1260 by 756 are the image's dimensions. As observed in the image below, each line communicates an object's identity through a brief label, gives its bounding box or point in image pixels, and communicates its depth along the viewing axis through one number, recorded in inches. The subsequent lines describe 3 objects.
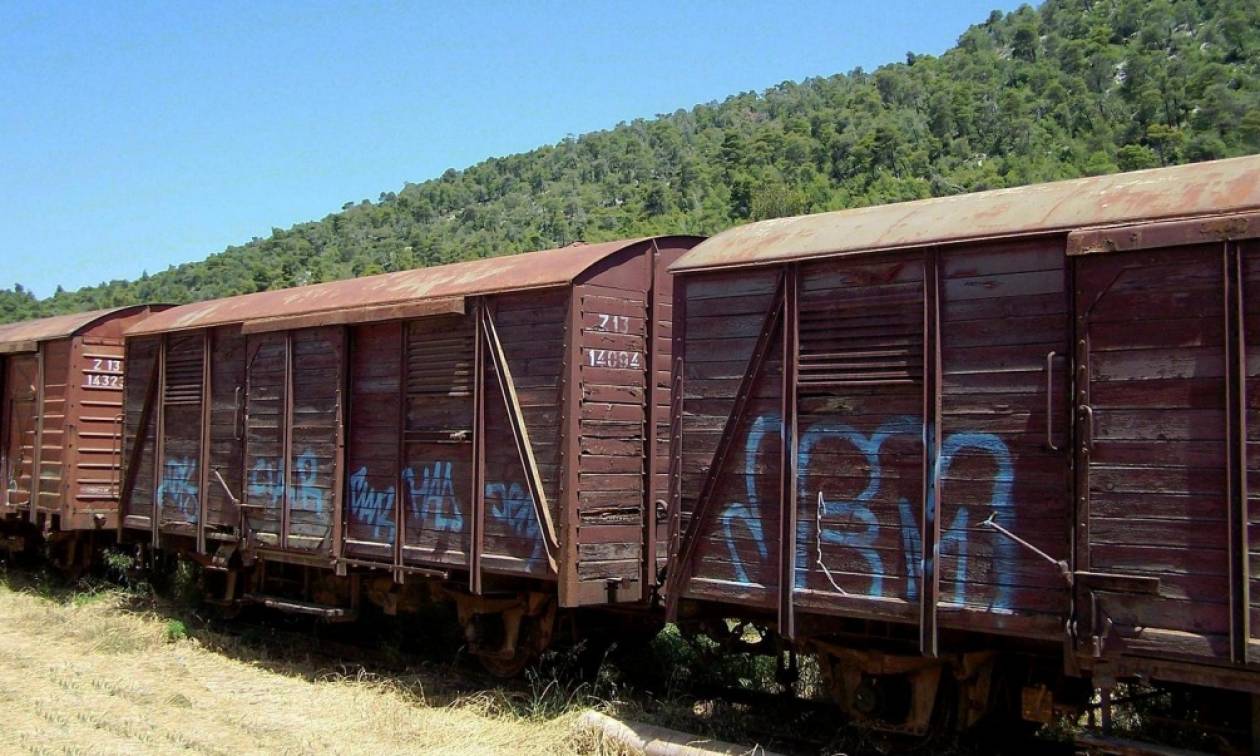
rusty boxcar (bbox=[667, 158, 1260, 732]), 204.8
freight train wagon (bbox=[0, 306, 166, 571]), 554.3
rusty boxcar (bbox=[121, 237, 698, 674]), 327.9
